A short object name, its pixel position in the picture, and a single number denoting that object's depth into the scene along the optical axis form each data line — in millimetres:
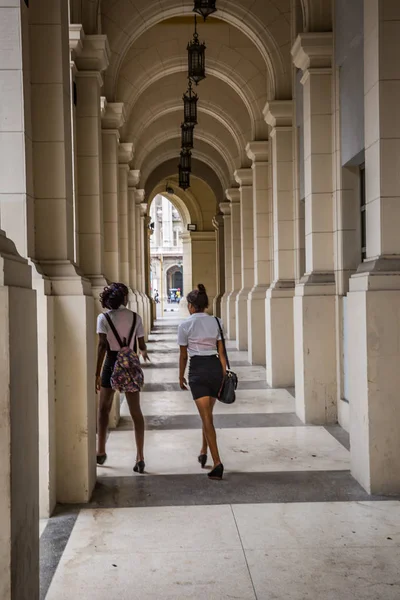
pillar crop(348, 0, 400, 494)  5074
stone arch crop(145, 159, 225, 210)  27359
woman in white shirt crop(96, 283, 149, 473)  5781
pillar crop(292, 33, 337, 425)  7828
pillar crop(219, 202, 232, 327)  22434
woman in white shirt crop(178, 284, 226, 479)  5590
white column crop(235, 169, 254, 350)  16172
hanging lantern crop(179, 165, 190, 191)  19323
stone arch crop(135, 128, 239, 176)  20059
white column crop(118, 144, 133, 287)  14469
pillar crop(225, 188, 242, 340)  19356
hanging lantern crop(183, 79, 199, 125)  12758
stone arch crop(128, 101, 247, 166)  16562
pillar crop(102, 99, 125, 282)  10656
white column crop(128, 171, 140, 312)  17234
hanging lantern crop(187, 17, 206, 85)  10086
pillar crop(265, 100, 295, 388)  10336
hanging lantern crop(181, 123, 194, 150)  14078
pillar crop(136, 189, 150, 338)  19906
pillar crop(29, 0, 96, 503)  5121
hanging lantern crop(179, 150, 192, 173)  17550
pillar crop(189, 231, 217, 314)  33406
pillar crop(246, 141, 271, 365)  13062
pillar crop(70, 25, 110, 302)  8164
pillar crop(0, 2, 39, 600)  2619
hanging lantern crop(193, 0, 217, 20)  8641
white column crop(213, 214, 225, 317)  26484
